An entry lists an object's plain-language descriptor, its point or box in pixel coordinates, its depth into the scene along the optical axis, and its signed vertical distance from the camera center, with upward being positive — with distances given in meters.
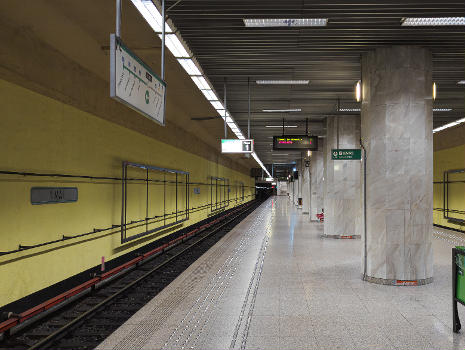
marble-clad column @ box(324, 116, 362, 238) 13.50 +0.05
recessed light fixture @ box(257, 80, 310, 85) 9.11 +2.39
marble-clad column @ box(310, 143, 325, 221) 19.73 +0.10
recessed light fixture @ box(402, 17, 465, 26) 5.73 +2.42
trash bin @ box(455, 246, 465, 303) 4.55 -1.02
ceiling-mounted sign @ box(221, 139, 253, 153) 10.38 +1.03
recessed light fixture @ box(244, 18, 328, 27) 5.81 +2.41
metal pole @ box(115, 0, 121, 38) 3.55 +1.48
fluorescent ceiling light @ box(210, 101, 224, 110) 11.02 +2.29
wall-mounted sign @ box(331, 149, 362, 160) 9.01 +0.74
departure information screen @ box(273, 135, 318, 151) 11.61 +1.28
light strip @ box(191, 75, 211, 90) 8.55 +2.29
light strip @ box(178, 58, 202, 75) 7.36 +2.29
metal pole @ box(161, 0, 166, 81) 4.76 +1.80
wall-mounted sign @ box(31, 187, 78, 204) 5.63 -0.18
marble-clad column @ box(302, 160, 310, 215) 26.56 -0.65
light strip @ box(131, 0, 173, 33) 5.07 +2.30
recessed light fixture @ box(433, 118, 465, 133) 14.27 +2.36
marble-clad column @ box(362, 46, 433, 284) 6.91 +0.42
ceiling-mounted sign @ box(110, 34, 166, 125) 3.31 +0.97
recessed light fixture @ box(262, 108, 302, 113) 12.50 +2.38
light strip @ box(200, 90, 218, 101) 9.76 +2.28
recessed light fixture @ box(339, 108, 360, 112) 12.44 +2.42
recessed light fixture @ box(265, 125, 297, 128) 16.00 +2.39
